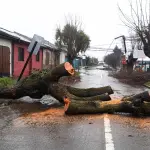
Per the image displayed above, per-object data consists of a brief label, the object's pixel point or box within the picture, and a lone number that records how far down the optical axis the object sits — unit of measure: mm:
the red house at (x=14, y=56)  13845
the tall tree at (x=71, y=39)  30382
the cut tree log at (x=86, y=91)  7525
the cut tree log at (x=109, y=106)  5913
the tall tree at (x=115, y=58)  57292
